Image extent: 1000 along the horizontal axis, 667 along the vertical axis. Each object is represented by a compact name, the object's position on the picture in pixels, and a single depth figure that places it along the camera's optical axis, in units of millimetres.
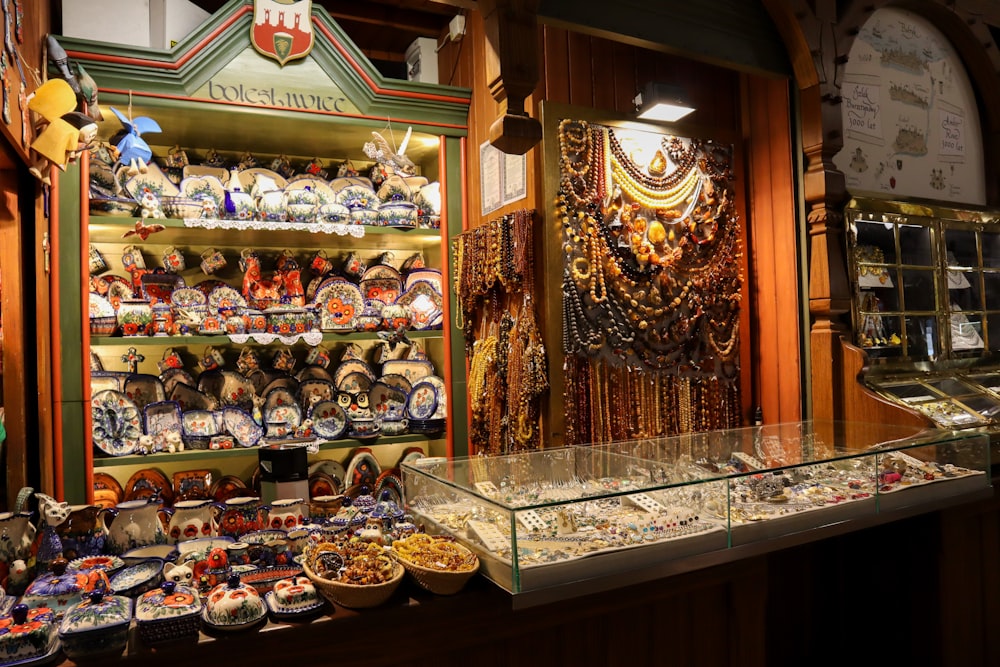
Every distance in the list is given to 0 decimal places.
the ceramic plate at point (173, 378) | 3316
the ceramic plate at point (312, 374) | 3535
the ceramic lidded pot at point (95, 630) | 1330
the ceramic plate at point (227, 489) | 3312
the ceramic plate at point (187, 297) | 3352
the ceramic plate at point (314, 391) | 3486
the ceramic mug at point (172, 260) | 3359
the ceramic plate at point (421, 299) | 3652
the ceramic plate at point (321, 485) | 3453
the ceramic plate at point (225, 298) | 3408
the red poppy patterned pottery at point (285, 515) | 2105
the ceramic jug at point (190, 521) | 2031
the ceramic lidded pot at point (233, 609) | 1446
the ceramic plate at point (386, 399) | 3553
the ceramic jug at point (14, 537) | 1685
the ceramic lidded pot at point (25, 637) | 1297
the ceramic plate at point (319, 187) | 3472
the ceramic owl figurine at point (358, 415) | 3385
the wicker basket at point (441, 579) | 1611
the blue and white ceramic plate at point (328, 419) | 3375
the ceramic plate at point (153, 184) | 3189
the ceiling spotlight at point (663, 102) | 3143
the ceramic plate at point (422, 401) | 3541
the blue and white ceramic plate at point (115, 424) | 2994
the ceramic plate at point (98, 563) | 1715
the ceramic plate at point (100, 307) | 3051
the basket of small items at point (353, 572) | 1557
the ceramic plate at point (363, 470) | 3500
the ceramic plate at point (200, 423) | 3203
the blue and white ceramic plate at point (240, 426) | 3281
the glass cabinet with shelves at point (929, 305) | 3193
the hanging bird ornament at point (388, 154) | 3299
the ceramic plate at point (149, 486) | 3148
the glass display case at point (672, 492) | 1652
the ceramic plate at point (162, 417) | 3115
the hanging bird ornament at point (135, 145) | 2713
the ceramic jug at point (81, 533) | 1854
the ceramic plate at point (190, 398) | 3305
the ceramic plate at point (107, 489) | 3090
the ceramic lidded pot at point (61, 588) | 1508
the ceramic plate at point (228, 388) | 3369
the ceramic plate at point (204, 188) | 3324
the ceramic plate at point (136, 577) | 1593
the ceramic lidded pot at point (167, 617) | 1391
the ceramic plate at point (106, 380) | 3168
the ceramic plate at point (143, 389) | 3240
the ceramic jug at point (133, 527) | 1925
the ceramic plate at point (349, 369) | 3566
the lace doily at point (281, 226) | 3133
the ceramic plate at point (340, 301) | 3520
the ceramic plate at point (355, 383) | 3535
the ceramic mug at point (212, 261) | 3447
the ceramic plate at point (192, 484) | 3188
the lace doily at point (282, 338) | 3189
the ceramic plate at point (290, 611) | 1513
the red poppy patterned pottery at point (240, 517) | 2117
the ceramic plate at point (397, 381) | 3609
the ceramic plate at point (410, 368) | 3676
